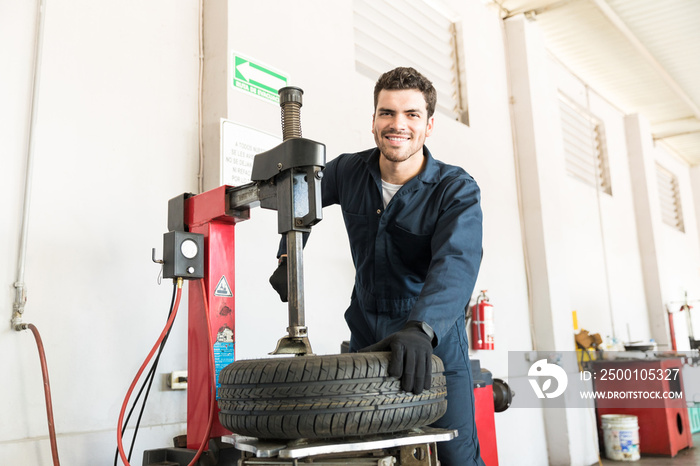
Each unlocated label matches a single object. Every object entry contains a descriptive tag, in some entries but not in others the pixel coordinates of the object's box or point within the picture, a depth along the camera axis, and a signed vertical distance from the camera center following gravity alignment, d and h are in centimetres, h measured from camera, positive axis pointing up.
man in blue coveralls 152 +32
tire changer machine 110 +16
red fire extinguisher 351 +9
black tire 107 -9
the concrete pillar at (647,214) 659 +142
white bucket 436 -73
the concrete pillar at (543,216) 412 +91
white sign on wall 219 +76
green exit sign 230 +110
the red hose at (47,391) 160 -9
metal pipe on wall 166 +53
